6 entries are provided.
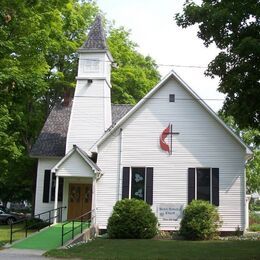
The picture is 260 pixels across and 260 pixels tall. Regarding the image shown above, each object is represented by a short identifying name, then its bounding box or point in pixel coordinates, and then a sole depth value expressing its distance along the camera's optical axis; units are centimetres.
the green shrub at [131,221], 2222
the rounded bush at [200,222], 2198
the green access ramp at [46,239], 1930
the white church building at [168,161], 2428
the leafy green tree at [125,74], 4047
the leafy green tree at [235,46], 1483
